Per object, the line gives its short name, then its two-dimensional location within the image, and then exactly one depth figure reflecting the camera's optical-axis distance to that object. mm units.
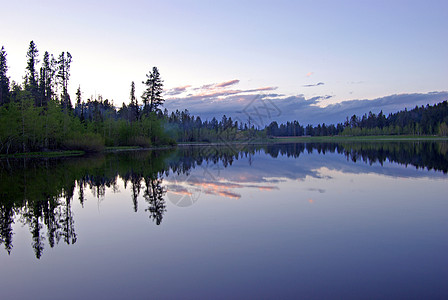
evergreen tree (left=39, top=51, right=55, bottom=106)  63062
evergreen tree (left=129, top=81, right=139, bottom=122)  79725
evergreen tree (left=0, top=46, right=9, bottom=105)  64244
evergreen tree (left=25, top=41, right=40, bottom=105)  60431
